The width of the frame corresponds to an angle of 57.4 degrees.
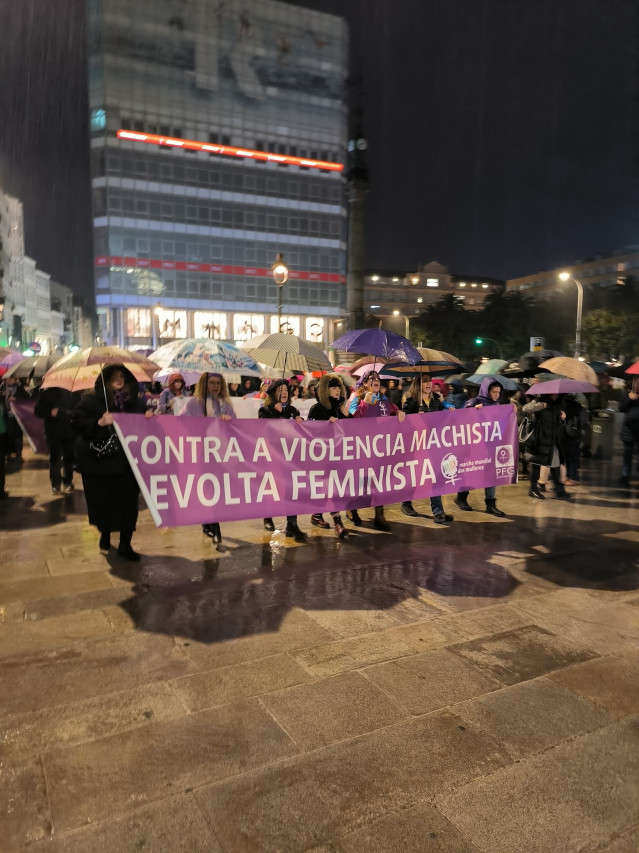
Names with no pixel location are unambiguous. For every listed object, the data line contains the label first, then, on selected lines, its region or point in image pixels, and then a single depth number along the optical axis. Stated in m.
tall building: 67.88
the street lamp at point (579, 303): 30.42
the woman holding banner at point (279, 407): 6.86
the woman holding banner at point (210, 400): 6.48
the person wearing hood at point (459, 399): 10.97
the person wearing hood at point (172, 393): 8.29
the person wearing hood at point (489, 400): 7.93
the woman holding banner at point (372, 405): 7.12
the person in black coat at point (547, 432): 8.90
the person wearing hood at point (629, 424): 9.82
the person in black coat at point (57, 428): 8.73
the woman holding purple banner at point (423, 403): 7.46
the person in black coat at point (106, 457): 5.63
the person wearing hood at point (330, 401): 6.67
